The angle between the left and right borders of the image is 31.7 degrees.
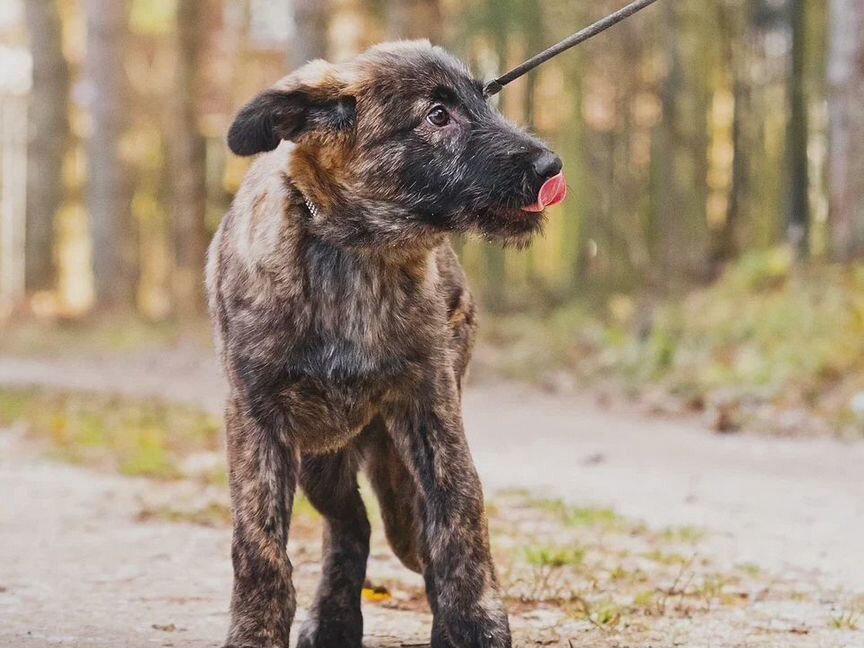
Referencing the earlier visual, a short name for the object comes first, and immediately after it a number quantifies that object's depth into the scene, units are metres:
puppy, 4.90
